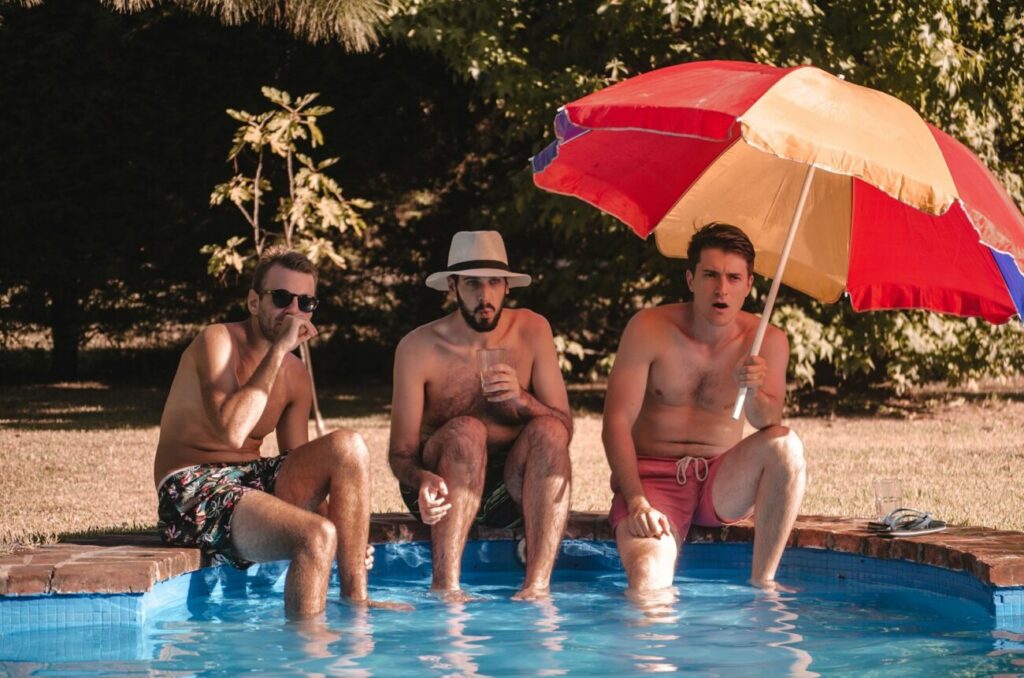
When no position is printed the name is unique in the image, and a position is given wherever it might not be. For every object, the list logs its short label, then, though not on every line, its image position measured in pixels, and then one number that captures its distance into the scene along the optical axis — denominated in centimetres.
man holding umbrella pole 530
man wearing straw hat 536
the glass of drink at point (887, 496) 571
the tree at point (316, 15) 1195
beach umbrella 436
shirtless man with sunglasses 487
